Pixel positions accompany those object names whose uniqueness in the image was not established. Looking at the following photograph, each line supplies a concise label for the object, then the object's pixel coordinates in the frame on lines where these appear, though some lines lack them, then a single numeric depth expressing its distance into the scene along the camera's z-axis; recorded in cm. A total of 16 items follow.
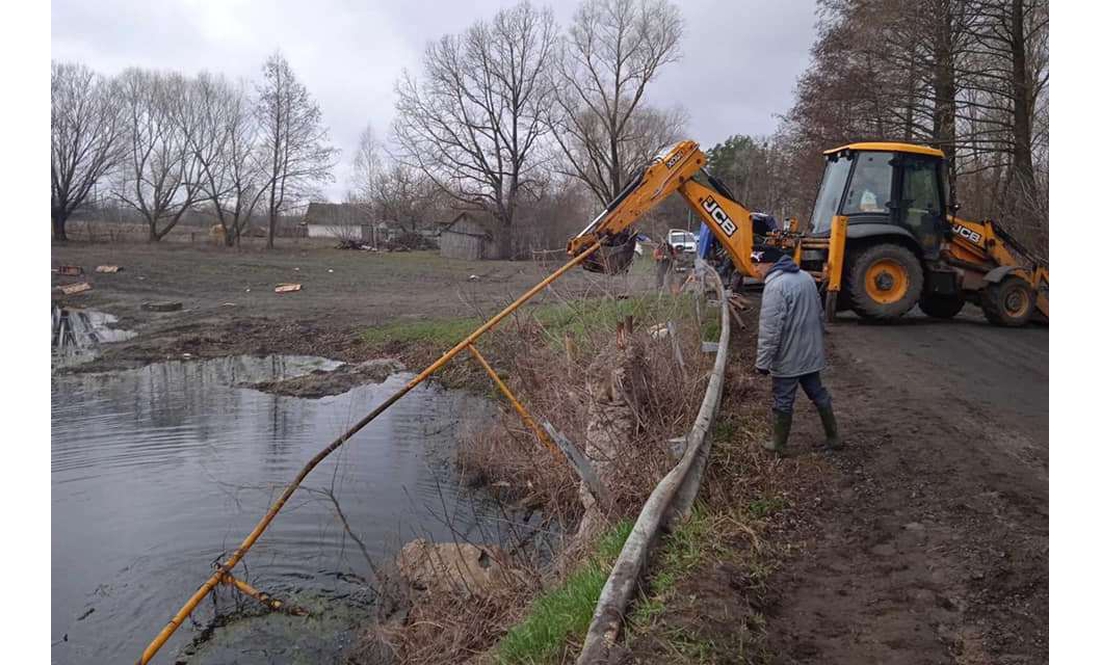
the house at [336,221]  7325
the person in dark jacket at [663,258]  1046
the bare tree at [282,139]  5656
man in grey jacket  605
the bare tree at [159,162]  5212
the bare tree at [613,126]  5281
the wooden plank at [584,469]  568
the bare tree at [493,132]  5497
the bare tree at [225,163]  5503
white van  2501
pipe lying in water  497
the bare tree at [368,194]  7444
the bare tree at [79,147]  4397
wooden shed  5369
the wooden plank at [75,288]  2361
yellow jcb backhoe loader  1134
